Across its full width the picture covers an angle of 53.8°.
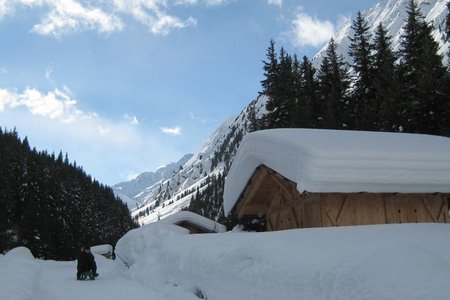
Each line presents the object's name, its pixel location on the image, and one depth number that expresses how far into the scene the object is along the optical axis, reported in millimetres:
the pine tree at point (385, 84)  28875
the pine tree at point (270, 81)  40344
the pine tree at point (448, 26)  25192
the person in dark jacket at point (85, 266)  16344
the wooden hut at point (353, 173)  11922
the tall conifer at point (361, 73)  35781
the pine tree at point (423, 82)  26703
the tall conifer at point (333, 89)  36250
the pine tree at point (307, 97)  37062
